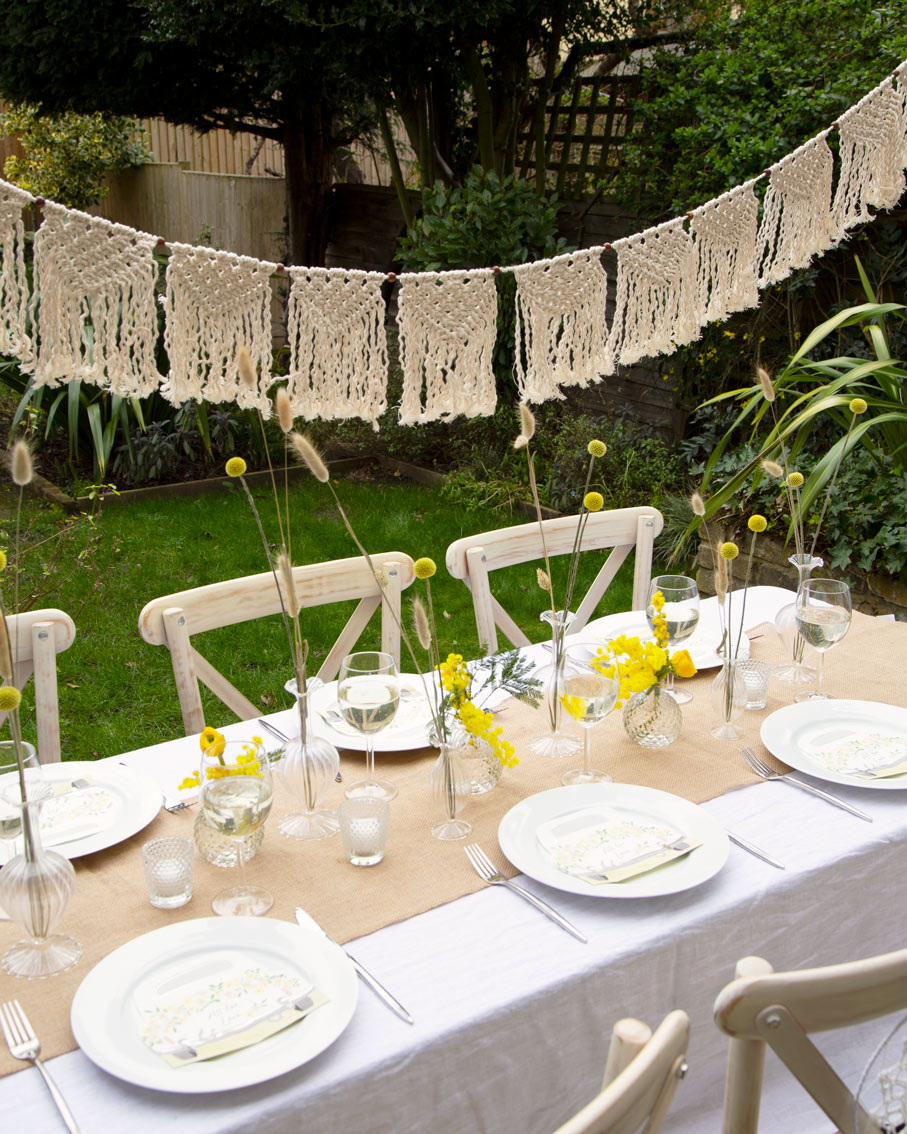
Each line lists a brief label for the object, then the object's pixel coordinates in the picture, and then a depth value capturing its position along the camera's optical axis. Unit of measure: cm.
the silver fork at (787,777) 142
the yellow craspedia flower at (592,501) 142
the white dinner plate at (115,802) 132
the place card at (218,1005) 100
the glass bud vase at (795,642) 184
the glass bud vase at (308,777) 139
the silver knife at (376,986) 105
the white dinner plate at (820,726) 157
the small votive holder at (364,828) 128
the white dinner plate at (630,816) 123
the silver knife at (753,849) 129
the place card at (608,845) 127
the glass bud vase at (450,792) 137
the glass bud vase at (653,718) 158
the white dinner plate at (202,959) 96
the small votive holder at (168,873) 121
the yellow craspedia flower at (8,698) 102
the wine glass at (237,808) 122
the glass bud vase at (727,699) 162
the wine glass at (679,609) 177
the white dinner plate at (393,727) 161
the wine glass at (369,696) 145
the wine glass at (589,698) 146
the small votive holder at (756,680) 170
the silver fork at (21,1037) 96
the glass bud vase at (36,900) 110
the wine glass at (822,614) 167
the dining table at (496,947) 98
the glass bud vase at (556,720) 159
